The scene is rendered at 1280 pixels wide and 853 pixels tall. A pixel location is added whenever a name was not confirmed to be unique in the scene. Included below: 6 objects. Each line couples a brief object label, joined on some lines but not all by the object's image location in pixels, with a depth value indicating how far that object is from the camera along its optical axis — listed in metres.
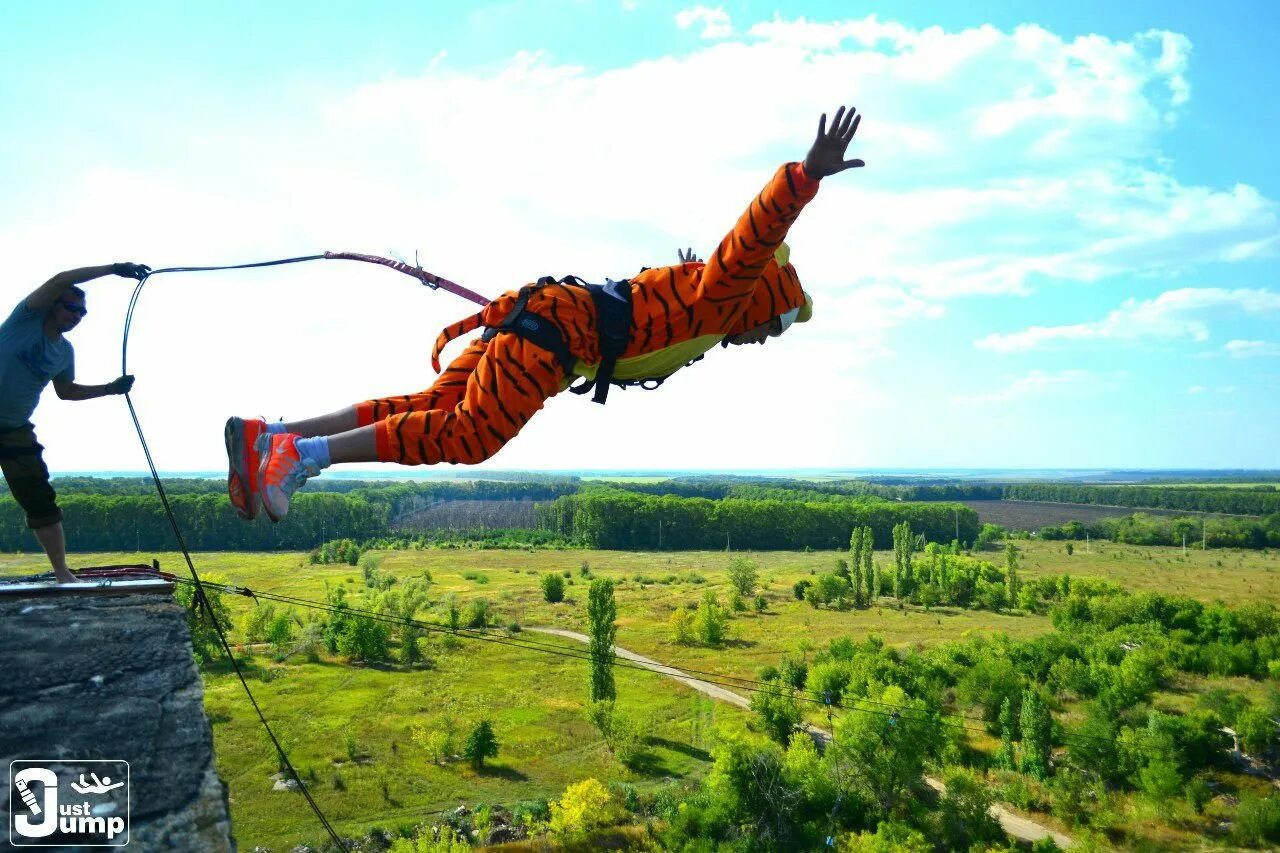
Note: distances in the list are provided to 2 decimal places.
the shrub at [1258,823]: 34.06
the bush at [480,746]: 41.12
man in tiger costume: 3.75
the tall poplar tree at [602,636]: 46.12
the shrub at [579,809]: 32.97
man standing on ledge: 4.55
